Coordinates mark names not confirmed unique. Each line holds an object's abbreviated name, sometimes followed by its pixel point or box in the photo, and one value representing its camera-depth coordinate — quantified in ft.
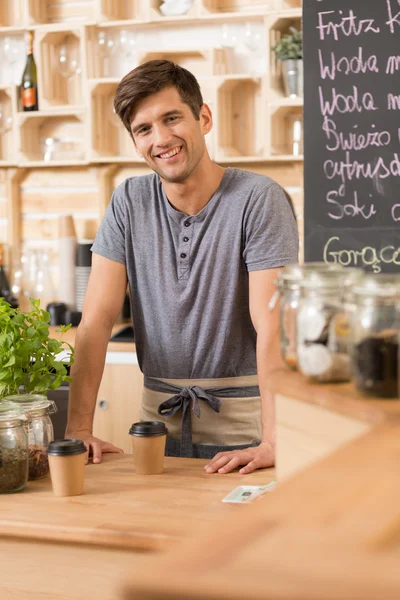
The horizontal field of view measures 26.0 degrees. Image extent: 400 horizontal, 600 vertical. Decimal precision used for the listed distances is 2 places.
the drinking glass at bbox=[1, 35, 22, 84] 13.33
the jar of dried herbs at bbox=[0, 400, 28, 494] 5.59
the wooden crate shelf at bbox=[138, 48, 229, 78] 12.26
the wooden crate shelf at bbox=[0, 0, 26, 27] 13.67
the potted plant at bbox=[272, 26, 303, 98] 11.53
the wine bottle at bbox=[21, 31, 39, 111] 13.16
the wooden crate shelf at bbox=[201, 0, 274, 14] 12.20
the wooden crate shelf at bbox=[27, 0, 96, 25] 13.17
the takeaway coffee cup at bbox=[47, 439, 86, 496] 5.58
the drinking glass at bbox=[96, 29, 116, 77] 12.51
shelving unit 12.03
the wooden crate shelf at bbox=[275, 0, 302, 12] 11.80
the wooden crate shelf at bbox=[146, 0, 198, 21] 12.26
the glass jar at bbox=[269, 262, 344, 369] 4.35
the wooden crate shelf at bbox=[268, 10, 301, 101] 11.84
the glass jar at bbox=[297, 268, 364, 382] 4.10
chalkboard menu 9.65
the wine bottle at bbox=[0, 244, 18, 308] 13.21
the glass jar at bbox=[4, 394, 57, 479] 6.03
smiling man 7.35
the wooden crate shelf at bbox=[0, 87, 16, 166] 13.25
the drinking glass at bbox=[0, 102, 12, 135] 13.25
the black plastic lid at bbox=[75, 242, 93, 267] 12.53
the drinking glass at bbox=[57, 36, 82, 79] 12.87
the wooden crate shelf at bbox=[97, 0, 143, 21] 12.67
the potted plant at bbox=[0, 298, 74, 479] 6.07
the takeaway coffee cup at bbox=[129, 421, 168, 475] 6.08
